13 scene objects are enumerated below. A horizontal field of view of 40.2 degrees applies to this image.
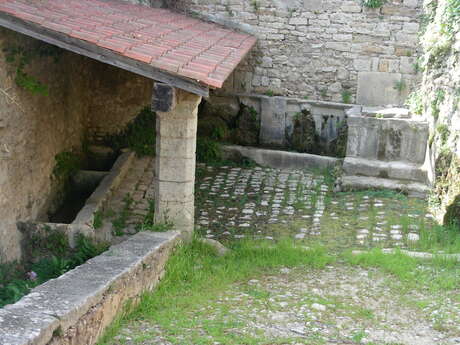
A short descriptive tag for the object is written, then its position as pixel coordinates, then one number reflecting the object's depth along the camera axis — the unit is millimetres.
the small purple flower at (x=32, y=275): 6219
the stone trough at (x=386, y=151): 8906
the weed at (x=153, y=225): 6348
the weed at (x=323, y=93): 10742
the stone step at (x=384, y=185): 8625
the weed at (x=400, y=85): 10336
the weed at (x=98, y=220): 7110
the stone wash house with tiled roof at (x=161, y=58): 5656
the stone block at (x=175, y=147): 6293
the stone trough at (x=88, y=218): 6695
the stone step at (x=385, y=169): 8875
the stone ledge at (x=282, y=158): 10055
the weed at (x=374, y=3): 10148
